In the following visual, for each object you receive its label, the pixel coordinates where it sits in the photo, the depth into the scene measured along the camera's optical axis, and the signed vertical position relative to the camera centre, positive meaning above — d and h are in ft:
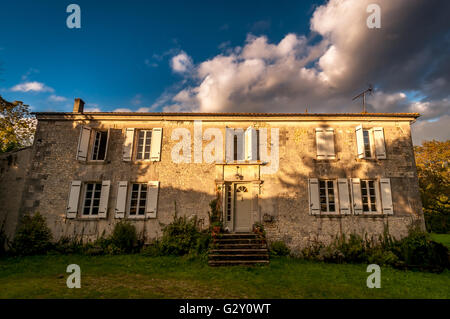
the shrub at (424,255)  25.26 -4.01
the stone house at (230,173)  30.73 +5.68
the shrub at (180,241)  28.48 -3.45
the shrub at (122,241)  29.25 -3.71
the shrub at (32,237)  28.73 -3.45
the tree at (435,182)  61.82 +10.24
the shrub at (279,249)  29.13 -4.21
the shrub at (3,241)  29.36 -4.12
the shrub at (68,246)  29.43 -4.55
